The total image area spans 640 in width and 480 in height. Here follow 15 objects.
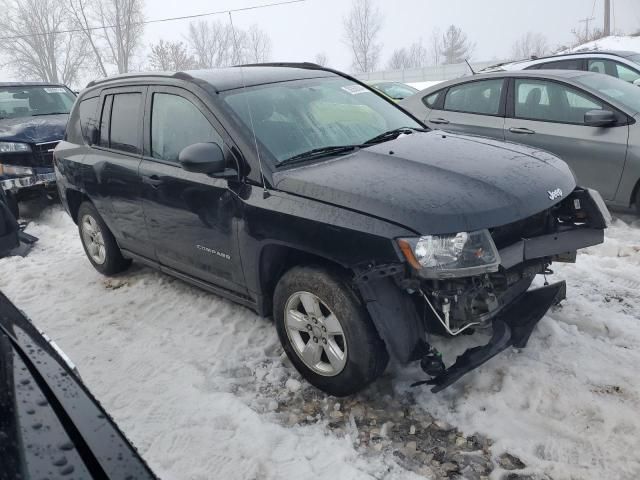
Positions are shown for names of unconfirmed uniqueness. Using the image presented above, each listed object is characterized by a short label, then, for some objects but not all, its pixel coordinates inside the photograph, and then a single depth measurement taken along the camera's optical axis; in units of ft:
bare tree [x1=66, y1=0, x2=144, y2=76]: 151.64
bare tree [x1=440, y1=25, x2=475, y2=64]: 240.73
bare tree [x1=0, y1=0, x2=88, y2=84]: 162.61
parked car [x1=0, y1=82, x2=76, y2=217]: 23.50
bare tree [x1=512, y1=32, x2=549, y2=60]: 279.61
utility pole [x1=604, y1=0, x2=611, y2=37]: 118.21
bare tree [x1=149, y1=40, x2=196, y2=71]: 133.90
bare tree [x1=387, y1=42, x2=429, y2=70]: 296.28
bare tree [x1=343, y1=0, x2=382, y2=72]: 223.51
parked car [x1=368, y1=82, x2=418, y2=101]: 40.11
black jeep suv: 8.30
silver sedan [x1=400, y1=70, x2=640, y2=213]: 16.53
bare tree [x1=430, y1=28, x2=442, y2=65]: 258.88
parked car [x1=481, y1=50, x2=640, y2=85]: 24.10
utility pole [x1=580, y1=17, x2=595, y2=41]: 125.45
